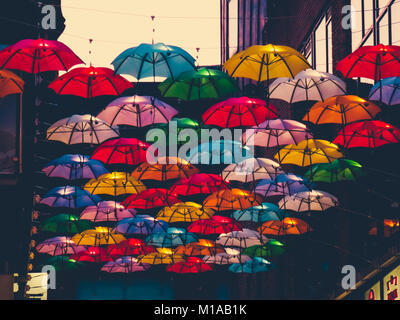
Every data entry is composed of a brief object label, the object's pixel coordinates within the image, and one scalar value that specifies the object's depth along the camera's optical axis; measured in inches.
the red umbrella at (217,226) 1051.3
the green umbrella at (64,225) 1171.3
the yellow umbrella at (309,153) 766.5
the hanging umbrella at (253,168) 848.3
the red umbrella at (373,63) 591.8
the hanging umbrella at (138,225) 1123.9
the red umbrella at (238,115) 723.4
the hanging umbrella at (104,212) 1098.2
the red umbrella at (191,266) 1379.2
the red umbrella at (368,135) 636.1
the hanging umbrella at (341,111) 634.8
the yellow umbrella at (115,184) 920.9
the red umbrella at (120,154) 834.8
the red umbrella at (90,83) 676.1
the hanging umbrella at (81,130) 804.6
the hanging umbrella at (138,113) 728.1
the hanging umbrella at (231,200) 913.5
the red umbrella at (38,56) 605.0
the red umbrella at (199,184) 842.8
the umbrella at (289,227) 1089.4
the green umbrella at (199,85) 676.7
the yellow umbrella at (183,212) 1027.9
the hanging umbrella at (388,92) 665.6
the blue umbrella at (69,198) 1039.6
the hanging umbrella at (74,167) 911.4
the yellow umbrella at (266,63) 625.6
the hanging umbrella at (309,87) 679.1
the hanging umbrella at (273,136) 766.7
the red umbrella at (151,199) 957.2
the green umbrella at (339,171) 816.9
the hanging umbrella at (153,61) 649.0
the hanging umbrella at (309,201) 910.4
